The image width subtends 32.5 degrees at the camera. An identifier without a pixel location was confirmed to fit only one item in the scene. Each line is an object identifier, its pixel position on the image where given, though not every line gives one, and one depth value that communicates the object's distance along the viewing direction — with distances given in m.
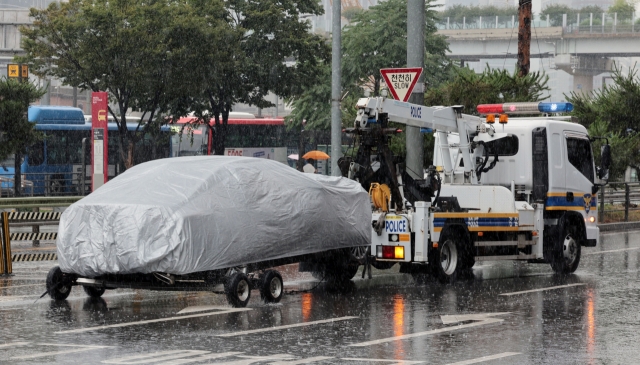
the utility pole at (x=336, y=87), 22.83
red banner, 29.84
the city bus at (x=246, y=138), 53.75
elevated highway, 90.06
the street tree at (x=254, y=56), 44.25
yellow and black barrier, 17.52
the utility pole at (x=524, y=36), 32.62
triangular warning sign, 18.95
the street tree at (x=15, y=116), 37.12
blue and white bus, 46.72
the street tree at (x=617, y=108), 41.44
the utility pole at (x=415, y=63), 19.97
